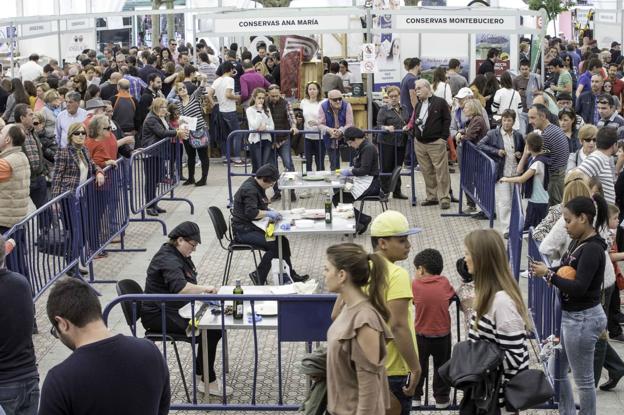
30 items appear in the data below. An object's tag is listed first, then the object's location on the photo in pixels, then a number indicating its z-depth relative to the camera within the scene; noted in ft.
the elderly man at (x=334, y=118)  52.65
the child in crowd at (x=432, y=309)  24.44
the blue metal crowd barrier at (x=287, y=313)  24.57
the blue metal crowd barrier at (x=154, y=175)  46.32
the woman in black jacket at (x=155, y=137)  48.41
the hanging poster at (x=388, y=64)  71.05
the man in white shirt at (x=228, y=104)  62.34
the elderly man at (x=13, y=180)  34.65
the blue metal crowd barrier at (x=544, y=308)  24.58
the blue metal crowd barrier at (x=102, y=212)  38.48
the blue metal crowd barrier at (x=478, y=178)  44.39
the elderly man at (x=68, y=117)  48.19
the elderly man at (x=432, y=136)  50.47
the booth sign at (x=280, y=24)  59.52
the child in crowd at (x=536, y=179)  40.09
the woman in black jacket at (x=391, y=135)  52.87
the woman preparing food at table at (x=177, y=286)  27.04
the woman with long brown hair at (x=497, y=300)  19.54
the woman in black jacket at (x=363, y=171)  45.39
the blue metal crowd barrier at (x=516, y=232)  33.99
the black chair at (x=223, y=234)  38.22
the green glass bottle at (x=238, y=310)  26.31
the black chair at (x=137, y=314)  26.58
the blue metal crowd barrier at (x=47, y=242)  32.32
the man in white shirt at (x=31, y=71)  73.72
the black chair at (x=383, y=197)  45.57
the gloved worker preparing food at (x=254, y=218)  38.01
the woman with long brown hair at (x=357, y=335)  17.72
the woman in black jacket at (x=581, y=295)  23.39
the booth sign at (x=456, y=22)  57.88
